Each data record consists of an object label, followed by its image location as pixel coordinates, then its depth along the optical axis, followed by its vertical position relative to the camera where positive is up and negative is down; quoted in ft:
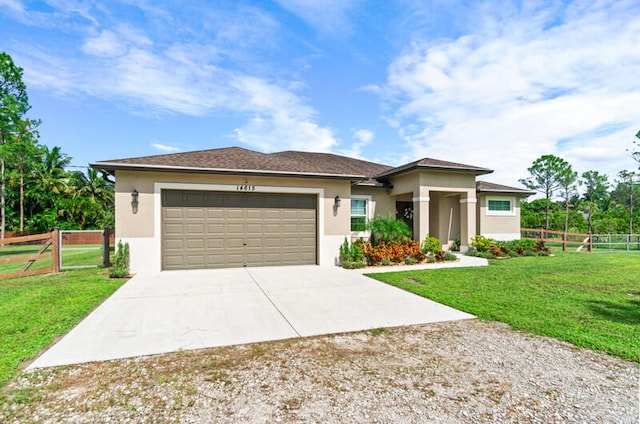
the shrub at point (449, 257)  37.86 -5.28
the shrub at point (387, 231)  37.91 -1.92
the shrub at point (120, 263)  26.76 -4.40
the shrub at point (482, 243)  42.96 -3.93
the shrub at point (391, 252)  34.60 -4.32
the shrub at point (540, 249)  44.52 -4.97
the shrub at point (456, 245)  47.39 -4.67
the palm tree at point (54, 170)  86.63 +13.54
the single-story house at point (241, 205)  29.14 +1.14
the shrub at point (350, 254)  33.96 -4.38
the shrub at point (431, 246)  38.53 -3.91
